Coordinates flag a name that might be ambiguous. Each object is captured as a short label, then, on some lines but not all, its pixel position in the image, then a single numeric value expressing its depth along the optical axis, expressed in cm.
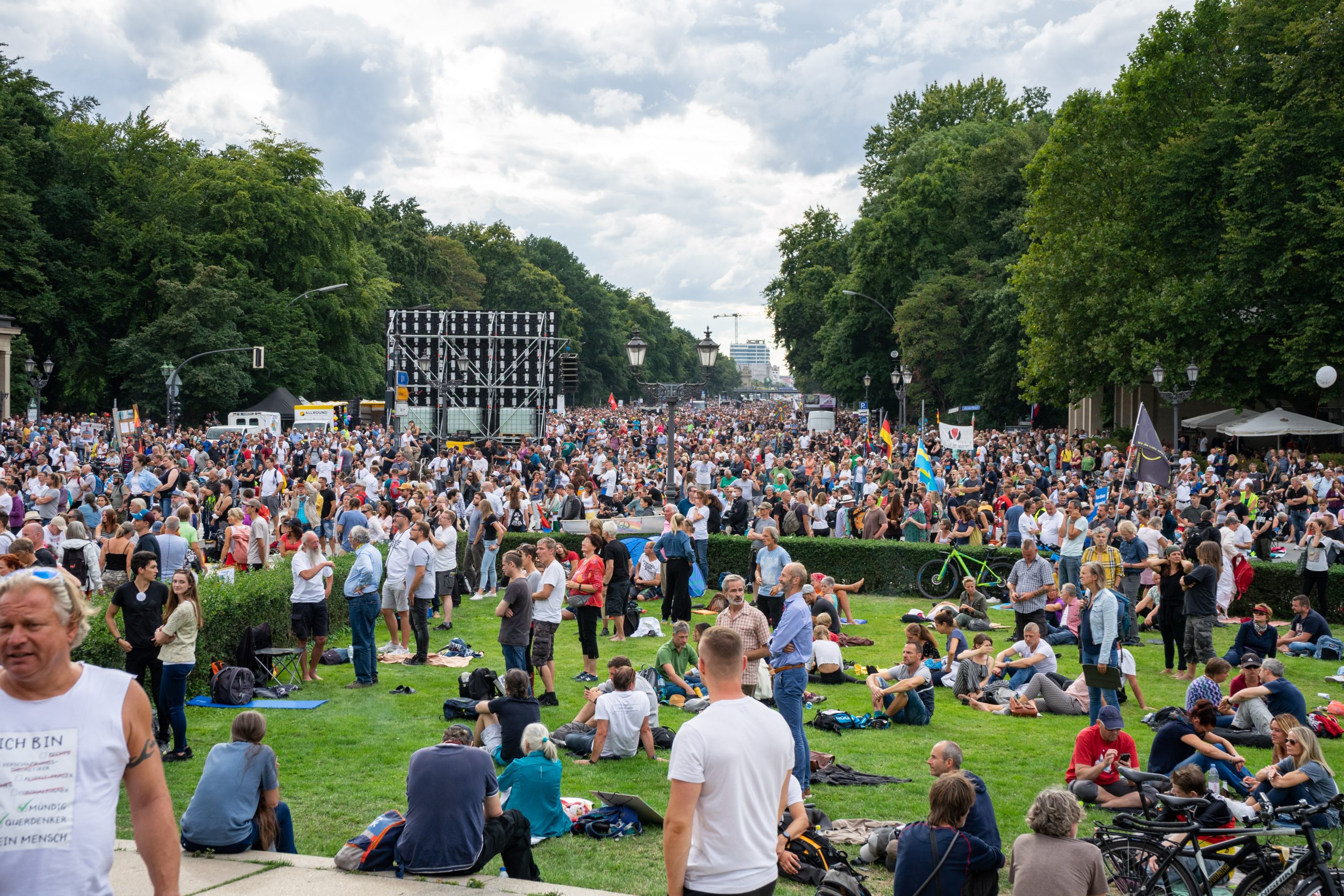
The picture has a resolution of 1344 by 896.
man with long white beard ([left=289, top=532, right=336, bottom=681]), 1149
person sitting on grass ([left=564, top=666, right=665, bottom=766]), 922
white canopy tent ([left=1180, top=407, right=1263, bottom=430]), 3284
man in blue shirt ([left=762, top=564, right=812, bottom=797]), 828
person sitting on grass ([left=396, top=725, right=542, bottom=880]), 629
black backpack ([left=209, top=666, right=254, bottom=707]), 1084
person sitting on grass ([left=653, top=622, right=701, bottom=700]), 1083
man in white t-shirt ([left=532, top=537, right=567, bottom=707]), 1077
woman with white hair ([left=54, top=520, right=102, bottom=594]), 1288
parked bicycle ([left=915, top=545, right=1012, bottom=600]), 1764
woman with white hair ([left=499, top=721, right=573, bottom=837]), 737
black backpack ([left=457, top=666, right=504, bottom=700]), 1084
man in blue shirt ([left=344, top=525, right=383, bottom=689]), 1152
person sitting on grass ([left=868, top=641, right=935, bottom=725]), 1064
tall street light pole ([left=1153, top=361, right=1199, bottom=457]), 2716
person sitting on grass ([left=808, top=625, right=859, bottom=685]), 1243
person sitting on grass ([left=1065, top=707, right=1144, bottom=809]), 798
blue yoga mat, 1081
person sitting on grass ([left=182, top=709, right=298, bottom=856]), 654
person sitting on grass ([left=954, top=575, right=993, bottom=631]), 1546
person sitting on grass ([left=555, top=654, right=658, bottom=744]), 972
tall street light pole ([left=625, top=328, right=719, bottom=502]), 2267
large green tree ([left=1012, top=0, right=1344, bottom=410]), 2742
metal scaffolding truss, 4222
